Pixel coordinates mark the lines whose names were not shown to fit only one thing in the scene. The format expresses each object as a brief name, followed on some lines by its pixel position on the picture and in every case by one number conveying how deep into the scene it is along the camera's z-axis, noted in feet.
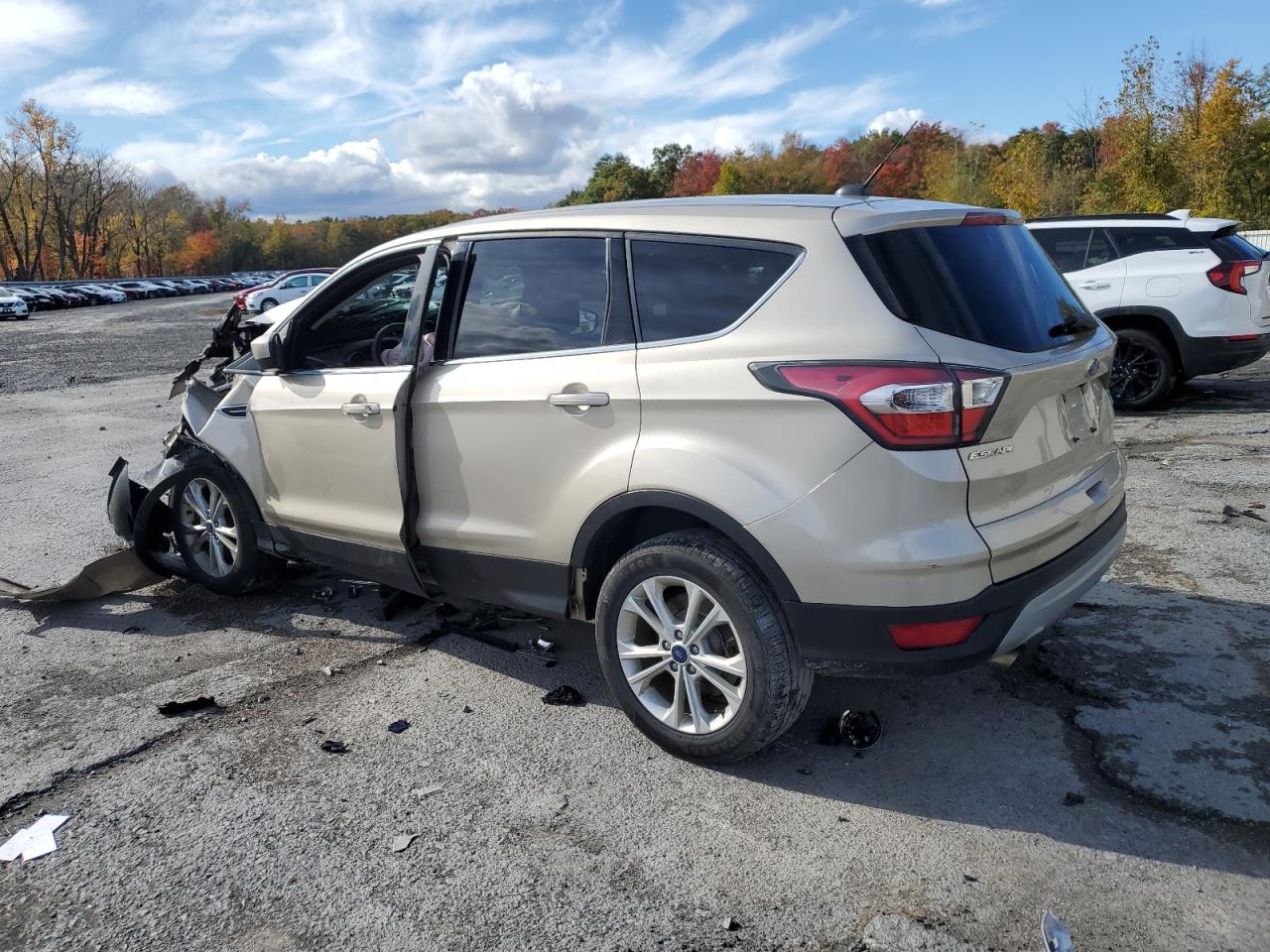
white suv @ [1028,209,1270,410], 28.45
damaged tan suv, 9.27
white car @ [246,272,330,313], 94.73
